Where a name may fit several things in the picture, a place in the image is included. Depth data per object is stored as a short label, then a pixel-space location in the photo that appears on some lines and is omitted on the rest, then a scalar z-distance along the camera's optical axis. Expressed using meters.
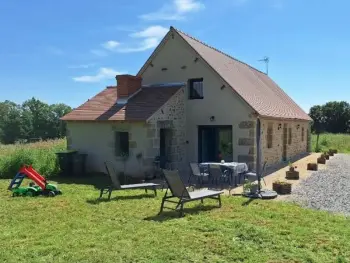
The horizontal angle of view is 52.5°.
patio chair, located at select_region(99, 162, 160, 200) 9.94
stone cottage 14.43
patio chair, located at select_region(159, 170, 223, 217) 8.10
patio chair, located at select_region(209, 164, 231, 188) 11.80
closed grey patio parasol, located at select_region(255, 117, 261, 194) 14.67
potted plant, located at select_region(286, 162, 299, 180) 13.79
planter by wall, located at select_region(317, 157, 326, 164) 19.91
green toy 10.29
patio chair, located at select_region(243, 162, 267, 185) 12.80
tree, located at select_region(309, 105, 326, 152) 61.17
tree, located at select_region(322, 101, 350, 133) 59.88
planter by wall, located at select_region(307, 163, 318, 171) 16.77
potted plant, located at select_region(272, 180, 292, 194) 10.62
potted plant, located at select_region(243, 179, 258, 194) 10.11
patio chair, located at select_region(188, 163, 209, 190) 11.65
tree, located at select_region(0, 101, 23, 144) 79.81
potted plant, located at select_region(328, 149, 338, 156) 25.21
